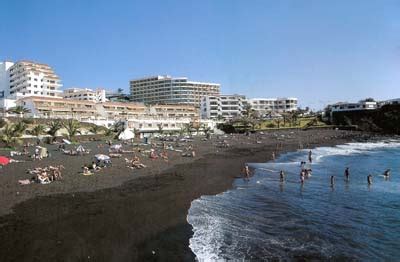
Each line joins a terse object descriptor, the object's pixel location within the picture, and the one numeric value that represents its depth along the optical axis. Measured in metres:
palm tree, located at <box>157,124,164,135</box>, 99.08
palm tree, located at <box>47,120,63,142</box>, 69.38
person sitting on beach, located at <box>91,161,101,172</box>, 33.41
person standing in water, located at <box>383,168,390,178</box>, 36.96
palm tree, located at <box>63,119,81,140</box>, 72.41
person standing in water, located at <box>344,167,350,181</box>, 34.53
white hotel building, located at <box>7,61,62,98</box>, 111.94
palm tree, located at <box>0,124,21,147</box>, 58.69
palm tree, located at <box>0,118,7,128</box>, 69.99
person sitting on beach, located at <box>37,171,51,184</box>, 27.10
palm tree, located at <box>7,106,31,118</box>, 81.81
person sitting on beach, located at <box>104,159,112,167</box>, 36.95
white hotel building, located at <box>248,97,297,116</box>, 180.12
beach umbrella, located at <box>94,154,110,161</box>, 36.78
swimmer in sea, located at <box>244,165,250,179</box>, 34.51
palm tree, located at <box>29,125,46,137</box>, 71.62
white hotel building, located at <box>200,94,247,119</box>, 155.88
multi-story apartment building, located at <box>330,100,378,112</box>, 134.50
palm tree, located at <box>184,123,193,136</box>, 105.56
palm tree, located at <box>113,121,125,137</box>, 90.88
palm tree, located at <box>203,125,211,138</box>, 104.60
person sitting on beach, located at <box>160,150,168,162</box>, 45.75
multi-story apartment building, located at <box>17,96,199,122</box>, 94.28
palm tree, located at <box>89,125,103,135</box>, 85.66
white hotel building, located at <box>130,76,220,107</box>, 170.62
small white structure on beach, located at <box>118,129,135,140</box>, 78.75
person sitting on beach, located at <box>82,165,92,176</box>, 31.03
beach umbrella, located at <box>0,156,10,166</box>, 36.57
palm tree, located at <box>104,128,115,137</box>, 87.31
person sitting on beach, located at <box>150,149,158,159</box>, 45.67
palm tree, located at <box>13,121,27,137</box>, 62.76
